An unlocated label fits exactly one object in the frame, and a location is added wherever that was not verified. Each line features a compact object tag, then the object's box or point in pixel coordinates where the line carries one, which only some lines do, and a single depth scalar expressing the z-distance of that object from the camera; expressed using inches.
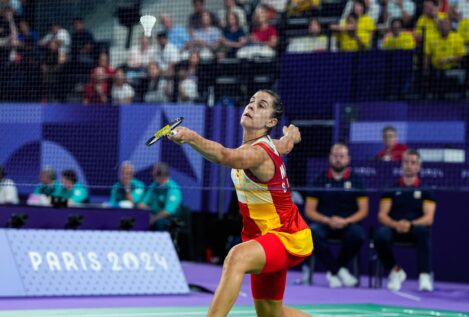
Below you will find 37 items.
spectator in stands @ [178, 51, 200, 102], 577.6
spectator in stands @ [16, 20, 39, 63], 595.6
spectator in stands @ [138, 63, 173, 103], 581.0
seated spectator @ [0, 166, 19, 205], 566.9
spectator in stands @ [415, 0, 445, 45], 553.3
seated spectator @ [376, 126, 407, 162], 509.9
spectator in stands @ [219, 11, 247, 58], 608.7
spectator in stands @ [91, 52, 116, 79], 621.3
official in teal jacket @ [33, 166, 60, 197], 506.6
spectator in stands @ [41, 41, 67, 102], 596.4
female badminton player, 235.5
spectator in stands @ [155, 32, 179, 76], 597.3
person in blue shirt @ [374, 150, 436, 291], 469.1
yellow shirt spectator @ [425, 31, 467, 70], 546.3
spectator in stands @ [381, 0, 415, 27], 581.8
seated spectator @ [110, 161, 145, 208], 538.5
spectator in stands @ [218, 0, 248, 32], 635.5
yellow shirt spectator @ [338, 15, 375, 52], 565.9
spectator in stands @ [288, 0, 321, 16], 625.9
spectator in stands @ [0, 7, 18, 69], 594.5
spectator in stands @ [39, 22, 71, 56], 622.6
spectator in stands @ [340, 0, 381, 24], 597.6
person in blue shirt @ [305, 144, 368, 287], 478.9
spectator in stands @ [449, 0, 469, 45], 551.2
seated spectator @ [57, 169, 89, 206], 526.6
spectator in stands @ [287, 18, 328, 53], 585.0
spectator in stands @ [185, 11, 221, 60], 603.5
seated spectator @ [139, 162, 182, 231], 526.9
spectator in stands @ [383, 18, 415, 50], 558.3
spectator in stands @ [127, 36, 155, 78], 618.2
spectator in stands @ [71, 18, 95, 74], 623.8
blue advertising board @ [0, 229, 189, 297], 402.6
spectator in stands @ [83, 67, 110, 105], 601.9
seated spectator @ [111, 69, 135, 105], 593.0
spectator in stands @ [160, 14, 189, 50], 642.2
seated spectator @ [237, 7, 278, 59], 597.9
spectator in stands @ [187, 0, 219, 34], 639.1
